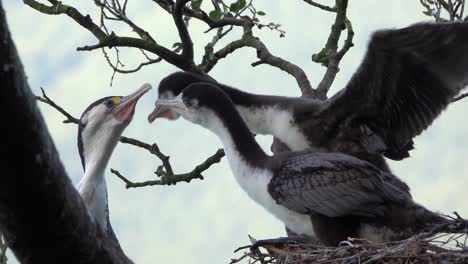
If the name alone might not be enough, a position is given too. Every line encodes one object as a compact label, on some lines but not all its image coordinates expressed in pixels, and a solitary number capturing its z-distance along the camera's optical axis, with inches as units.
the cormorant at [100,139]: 406.3
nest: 373.7
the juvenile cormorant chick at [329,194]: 423.8
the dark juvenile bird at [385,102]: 466.9
